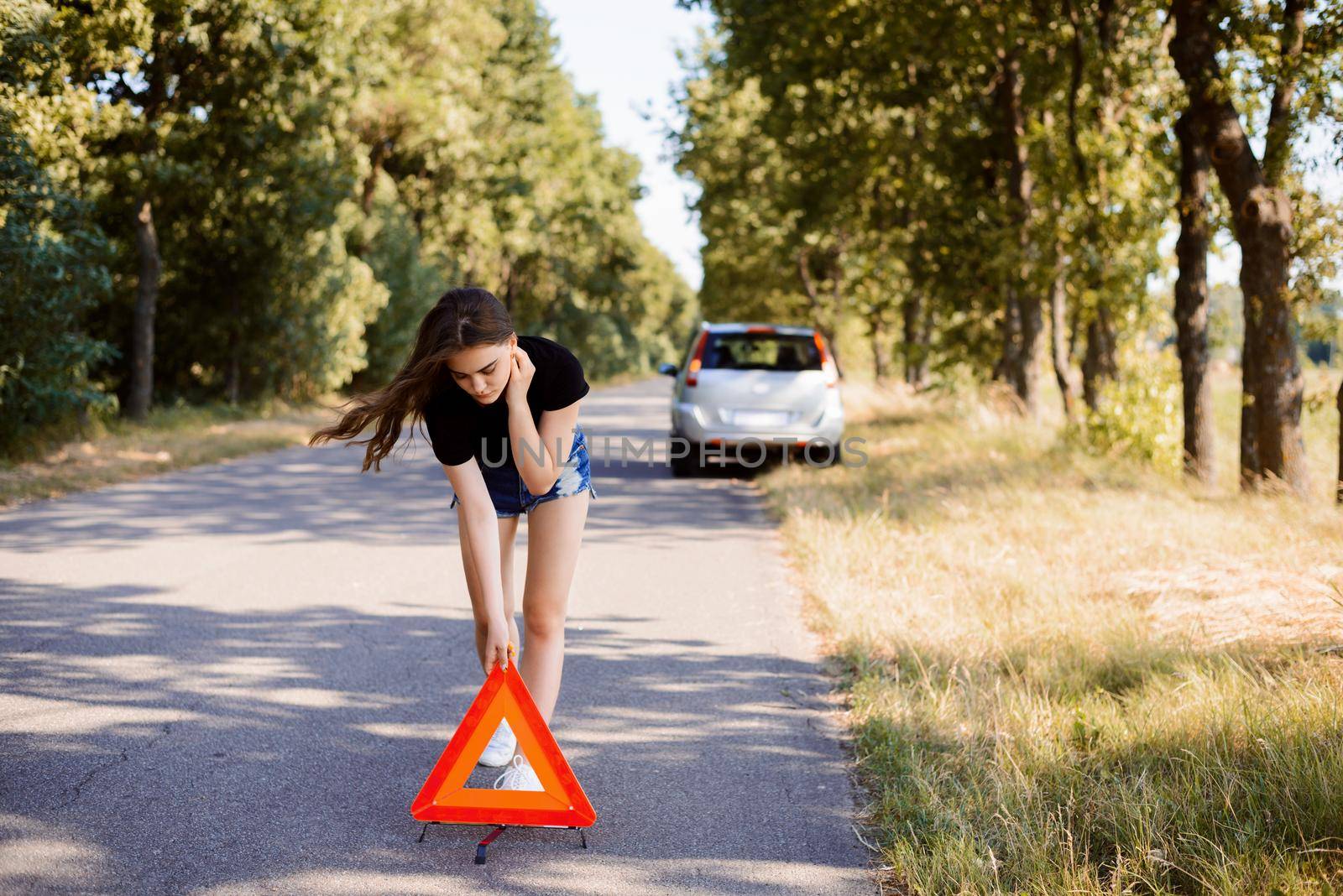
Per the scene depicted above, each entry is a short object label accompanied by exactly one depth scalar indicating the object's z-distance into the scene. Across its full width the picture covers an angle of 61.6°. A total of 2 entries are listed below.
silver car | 13.55
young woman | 3.51
